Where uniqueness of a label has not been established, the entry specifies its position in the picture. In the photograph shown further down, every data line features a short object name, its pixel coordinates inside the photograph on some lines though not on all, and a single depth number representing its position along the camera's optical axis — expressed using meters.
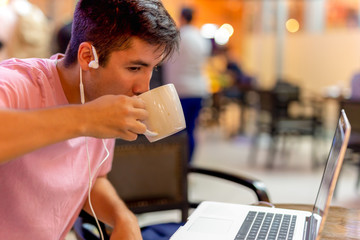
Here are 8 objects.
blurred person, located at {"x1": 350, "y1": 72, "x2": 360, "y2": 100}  4.36
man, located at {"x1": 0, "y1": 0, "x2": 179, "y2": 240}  1.02
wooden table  1.08
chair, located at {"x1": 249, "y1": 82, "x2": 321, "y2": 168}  4.92
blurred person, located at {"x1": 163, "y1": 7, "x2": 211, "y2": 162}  4.02
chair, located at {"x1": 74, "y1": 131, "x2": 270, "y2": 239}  1.79
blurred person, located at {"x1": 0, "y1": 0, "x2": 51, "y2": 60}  3.25
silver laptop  0.91
